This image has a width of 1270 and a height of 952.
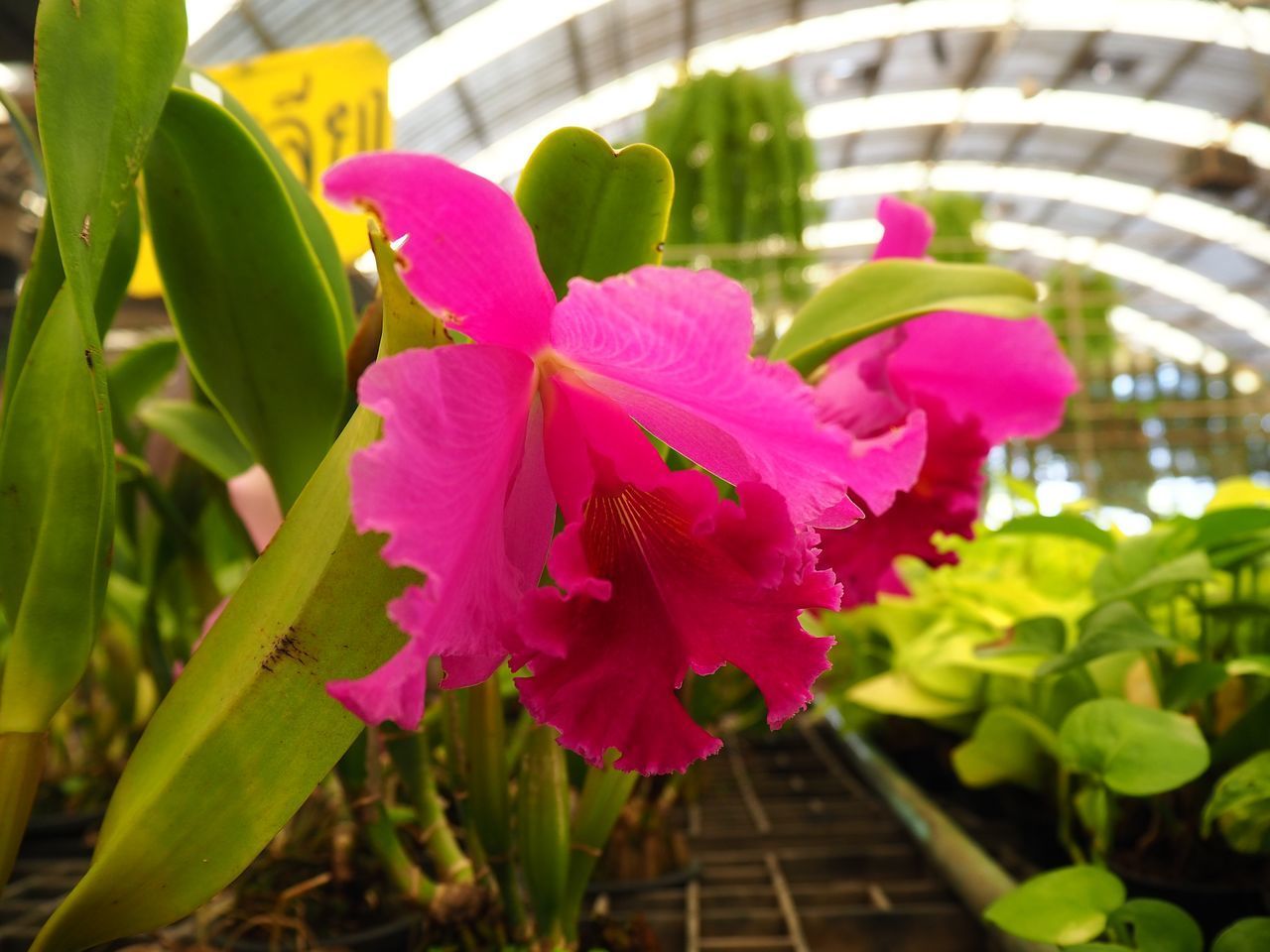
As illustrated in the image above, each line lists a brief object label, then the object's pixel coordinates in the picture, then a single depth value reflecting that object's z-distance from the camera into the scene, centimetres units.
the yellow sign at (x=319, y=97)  110
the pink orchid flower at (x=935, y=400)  52
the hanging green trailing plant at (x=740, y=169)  308
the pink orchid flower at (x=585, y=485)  28
